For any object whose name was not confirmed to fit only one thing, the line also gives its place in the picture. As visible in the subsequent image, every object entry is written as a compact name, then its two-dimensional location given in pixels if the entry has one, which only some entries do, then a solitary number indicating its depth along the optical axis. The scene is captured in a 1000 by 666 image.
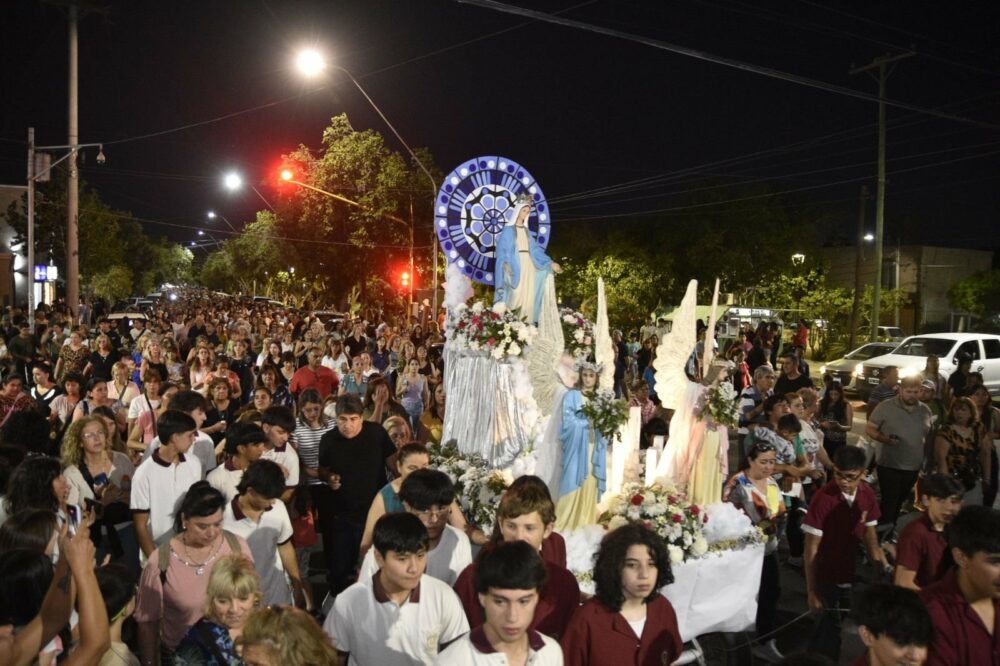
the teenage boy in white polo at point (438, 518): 4.17
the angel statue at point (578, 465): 6.82
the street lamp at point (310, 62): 11.53
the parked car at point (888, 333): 32.57
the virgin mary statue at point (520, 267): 8.07
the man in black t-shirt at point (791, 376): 10.71
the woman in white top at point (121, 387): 9.20
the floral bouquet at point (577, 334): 7.83
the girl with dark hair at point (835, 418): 9.37
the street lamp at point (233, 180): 18.19
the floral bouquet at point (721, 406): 7.25
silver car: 20.73
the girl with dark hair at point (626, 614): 3.41
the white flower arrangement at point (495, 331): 7.61
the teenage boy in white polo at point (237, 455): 5.35
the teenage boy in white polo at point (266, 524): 4.56
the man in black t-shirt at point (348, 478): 6.01
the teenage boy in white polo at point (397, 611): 3.46
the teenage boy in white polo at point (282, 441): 6.12
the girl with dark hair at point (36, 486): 4.66
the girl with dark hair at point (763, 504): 6.22
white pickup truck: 19.05
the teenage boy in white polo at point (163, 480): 5.15
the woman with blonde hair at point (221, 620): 3.39
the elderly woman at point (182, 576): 3.98
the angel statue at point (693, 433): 7.33
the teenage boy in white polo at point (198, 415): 6.26
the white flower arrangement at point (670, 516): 5.79
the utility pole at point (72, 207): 21.20
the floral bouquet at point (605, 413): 6.81
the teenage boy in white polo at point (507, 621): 2.99
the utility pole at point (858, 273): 27.59
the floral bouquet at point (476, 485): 6.48
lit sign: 30.10
